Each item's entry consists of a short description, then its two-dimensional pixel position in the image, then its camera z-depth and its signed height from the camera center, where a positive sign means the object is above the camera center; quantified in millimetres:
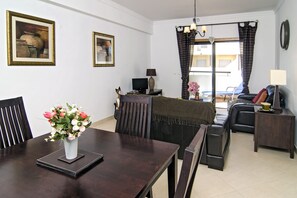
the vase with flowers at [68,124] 1266 -225
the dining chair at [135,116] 1998 -275
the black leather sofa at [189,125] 2764 -521
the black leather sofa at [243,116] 4148 -571
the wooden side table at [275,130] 3145 -652
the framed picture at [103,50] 4793 +885
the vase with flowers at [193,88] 4641 -19
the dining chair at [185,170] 853 -336
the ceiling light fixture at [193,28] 4096 +1176
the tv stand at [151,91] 6319 -125
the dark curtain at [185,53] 6539 +1074
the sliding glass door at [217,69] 6422 +555
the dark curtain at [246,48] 5811 +1082
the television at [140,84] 6160 +92
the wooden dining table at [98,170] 1062 -496
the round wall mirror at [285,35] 3980 +1043
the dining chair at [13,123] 1699 -305
